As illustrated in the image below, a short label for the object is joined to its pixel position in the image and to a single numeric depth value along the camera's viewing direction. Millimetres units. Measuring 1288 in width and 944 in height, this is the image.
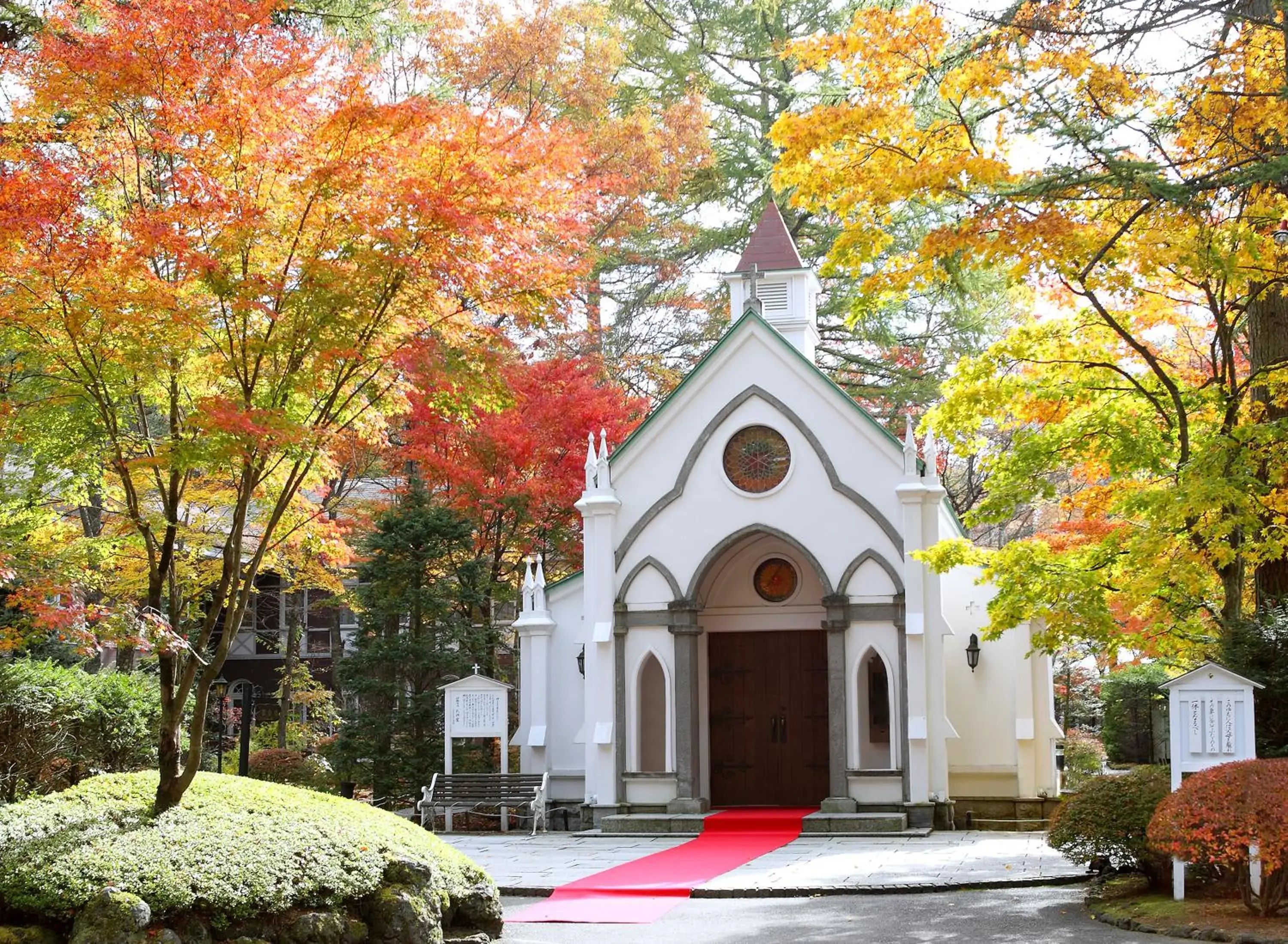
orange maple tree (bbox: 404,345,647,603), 23797
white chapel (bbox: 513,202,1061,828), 18703
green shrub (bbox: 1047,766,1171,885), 11703
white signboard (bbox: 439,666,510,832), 20578
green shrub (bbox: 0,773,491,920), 8773
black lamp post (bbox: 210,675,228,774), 20411
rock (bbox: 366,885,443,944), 9555
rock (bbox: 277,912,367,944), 9148
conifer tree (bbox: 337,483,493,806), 22234
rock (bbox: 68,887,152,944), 8383
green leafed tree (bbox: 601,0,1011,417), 29875
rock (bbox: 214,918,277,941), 8914
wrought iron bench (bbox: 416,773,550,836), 19797
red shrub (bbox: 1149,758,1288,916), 9969
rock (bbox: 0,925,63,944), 8445
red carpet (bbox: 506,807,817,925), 12297
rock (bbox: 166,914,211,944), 8750
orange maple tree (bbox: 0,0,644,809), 9867
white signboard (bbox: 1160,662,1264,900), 11570
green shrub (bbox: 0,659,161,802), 12438
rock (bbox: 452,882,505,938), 10602
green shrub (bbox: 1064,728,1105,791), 24594
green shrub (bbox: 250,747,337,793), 23750
